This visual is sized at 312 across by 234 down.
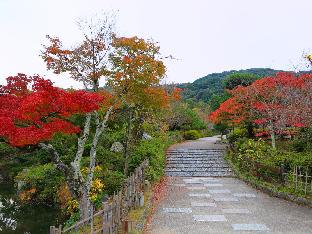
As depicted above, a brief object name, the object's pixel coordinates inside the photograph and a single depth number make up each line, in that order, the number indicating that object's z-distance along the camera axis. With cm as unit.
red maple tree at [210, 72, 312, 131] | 1036
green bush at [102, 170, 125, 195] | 1009
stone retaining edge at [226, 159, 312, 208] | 826
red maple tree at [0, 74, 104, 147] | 621
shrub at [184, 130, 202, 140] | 2413
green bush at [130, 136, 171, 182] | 1129
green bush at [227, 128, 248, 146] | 1709
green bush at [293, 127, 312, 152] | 1213
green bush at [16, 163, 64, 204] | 1156
